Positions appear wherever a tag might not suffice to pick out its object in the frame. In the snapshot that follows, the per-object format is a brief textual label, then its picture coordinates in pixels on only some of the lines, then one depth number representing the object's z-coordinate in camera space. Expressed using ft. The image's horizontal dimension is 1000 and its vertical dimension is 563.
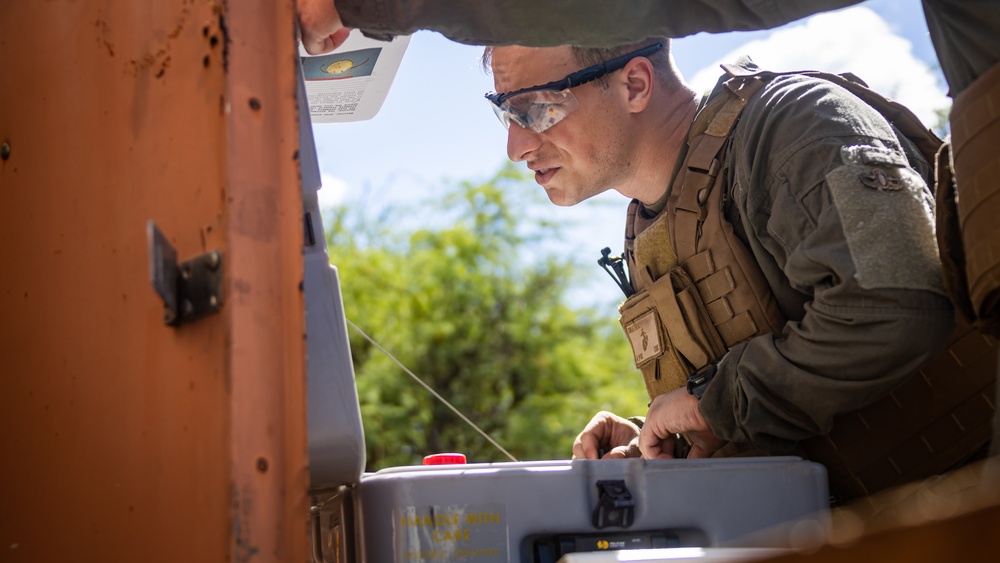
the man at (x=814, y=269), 6.84
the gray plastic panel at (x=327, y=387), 5.29
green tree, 31.40
